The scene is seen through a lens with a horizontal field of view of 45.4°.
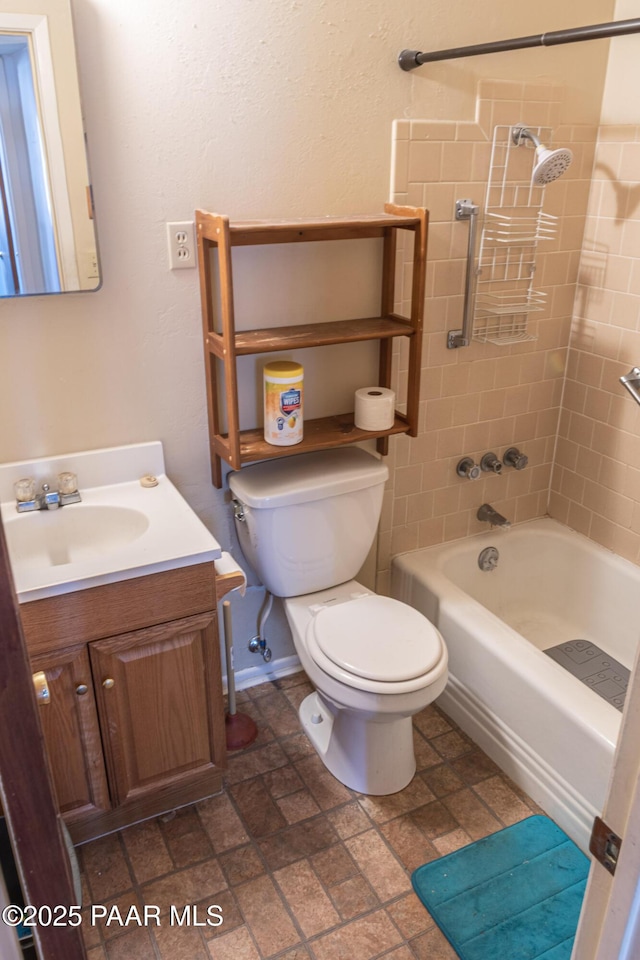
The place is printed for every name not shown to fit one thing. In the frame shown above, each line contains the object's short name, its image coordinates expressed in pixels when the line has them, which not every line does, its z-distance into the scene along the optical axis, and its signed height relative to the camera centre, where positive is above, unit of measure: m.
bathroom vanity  1.63 -1.00
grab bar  2.20 -0.34
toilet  1.88 -1.13
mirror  1.58 +0.00
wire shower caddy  2.23 -0.24
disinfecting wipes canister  1.97 -0.58
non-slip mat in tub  2.34 -1.50
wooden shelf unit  1.82 -0.42
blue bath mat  1.68 -1.58
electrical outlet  1.87 -0.19
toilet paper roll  2.13 -0.64
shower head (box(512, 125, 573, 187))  1.85 -0.01
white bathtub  1.90 -1.33
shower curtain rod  1.50 +0.24
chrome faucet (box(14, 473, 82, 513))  1.86 -0.76
